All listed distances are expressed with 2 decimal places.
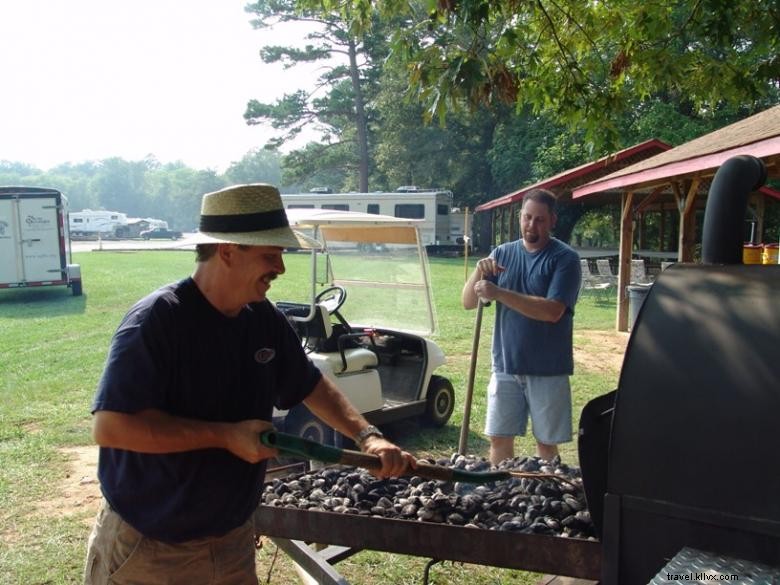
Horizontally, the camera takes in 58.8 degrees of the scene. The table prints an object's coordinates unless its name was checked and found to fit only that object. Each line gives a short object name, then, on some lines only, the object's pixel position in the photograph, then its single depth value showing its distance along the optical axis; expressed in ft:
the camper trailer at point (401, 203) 98.53
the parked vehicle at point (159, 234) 191.21
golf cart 18.71
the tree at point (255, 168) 333.42
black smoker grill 5.69
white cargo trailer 51.80
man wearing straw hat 5.94
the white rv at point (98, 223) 194.59
